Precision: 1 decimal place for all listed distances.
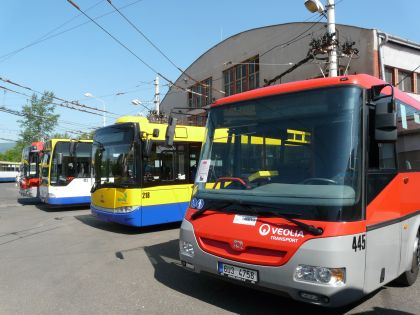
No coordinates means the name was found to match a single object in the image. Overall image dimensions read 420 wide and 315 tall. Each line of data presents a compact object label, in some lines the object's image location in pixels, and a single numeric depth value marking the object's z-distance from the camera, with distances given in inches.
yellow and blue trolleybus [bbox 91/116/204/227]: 399.2
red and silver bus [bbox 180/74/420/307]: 160.1
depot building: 761.6
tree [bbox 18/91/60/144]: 2687.0
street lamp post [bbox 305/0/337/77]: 498.9
